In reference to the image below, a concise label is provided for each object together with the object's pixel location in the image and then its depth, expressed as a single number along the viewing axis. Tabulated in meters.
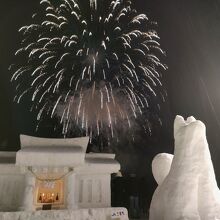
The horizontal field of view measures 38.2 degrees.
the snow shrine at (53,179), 13.47
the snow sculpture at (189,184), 6.64
